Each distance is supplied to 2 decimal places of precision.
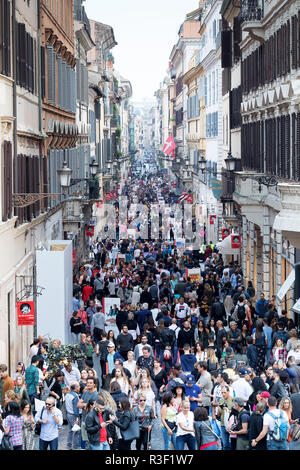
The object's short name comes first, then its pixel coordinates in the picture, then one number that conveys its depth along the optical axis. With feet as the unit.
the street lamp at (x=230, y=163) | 128.26
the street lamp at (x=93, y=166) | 165.63
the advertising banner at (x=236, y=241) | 144.87
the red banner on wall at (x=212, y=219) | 196.21
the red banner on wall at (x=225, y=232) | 170.16
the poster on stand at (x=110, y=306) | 100.53
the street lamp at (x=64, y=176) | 99.40
